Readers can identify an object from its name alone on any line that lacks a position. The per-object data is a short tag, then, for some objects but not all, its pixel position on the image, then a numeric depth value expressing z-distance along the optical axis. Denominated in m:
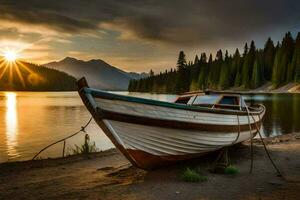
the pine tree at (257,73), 88.18
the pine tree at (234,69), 97.47
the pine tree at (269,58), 93.78
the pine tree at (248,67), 90.93
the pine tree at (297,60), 75.22
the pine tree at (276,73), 82.43
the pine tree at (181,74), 98.24
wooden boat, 7.55
